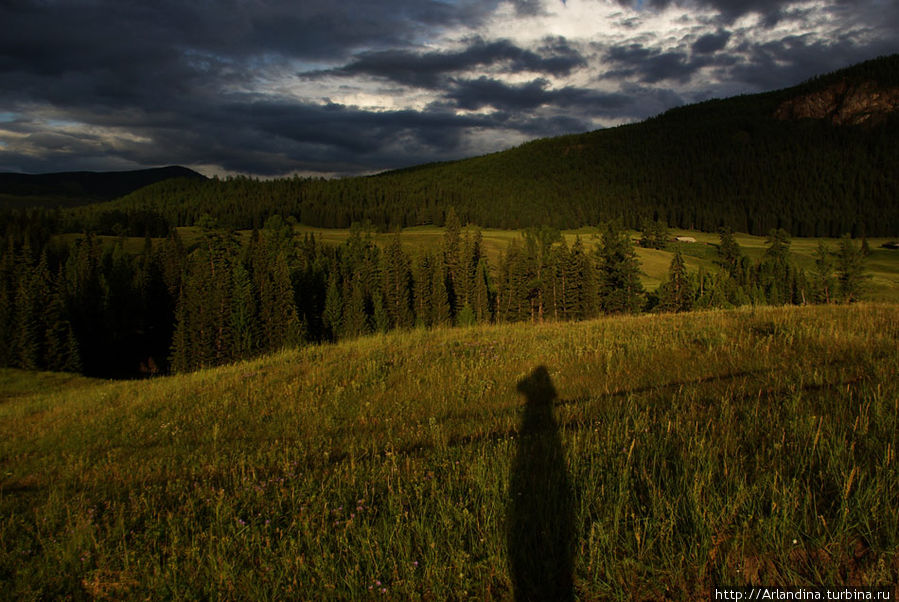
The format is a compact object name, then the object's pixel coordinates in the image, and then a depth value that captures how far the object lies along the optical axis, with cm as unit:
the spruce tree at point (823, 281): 8116
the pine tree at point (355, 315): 6862
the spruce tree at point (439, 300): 7500
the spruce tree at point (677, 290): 6512
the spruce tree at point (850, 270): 8000
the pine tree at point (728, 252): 11656
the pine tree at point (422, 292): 7763
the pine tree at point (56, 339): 6069
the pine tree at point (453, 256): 8600
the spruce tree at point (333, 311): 7038
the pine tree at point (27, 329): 5838
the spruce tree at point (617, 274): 7362
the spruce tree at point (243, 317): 5931
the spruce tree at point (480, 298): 7244
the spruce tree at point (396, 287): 7936
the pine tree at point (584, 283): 6969
